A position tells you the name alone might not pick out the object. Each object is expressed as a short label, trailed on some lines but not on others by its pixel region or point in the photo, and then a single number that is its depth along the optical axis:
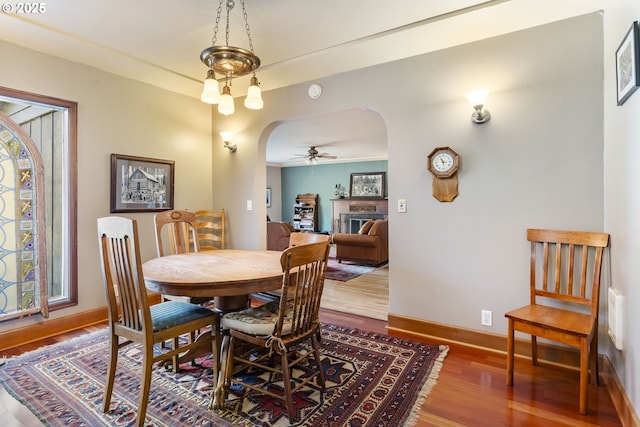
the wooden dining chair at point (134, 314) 1.59
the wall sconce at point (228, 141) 3.92
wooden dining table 1.67
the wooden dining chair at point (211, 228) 3.94
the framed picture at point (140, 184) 3.26
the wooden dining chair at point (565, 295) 1.84
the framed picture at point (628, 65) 1.46
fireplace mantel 9.23
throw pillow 6.33
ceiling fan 7.37
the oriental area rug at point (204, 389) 1.70
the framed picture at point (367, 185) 9.30
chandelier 1.91
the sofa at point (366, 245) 5.93
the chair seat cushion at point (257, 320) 1.72
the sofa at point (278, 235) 6.48
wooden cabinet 10.36
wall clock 2.60
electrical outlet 2.50
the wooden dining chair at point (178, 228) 2.74
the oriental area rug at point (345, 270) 5.18
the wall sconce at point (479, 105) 2.42
